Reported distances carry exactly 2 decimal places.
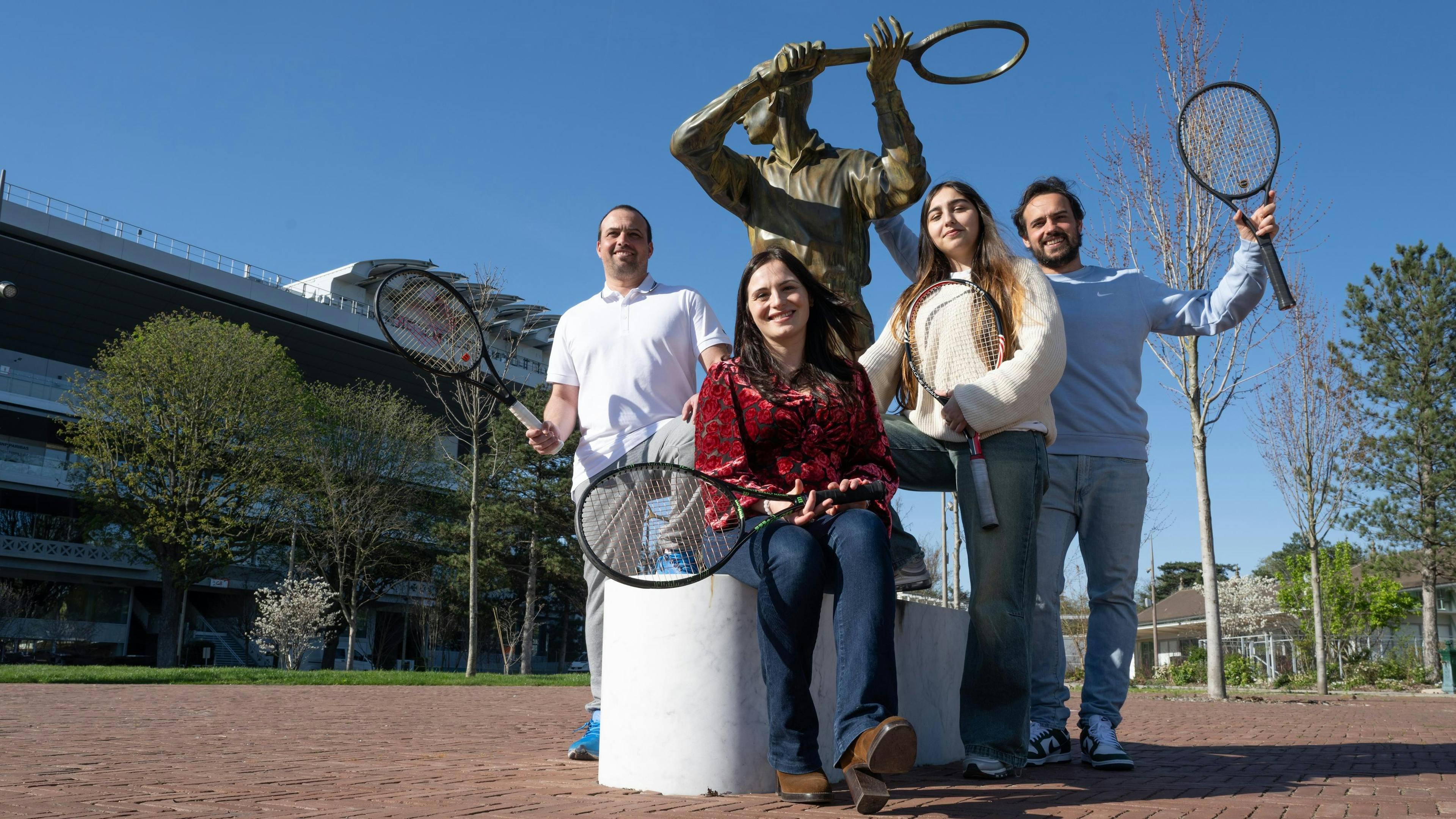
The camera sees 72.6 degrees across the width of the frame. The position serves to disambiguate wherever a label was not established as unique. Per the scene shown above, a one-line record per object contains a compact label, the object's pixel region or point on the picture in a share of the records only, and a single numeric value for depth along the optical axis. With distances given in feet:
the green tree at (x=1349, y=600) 105.19
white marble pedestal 10.11
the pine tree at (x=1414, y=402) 117.70
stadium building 121.90
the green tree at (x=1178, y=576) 286.87
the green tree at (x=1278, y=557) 225.35
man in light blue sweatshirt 13.28
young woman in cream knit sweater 11.21
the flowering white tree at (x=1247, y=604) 143.02
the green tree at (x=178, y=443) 99.86
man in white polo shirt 13.73
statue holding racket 13.56
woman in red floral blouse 8.79
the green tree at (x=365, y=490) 112.78
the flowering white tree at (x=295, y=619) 97.35
